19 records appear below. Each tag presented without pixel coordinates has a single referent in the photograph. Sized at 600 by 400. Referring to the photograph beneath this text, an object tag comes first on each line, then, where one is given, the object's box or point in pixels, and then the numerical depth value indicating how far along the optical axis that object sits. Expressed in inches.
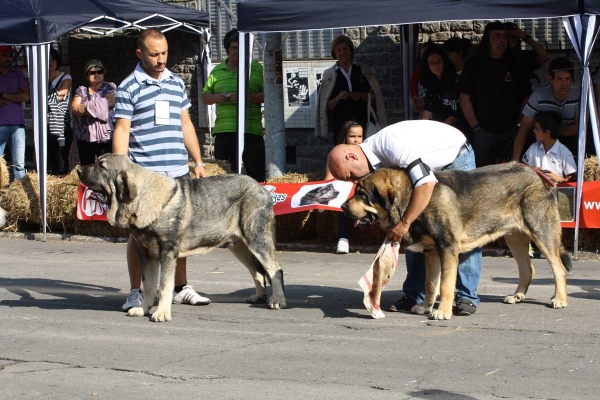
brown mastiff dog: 286.7
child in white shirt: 414.3
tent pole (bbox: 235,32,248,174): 451.5
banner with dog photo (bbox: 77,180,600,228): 406.9
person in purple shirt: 537.0
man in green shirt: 517.7
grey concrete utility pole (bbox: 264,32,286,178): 526.6
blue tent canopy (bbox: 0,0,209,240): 476.7
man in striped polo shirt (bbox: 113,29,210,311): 311.1
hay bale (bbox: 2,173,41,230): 504.4
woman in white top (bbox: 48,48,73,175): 592.4
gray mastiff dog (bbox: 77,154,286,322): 292.8
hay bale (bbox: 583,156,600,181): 413.4
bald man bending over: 281.3
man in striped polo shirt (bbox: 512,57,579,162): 428.5
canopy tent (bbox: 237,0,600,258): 396.5
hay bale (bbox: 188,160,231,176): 486.3
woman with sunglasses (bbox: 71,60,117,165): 546.3
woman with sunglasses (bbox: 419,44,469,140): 485.1
